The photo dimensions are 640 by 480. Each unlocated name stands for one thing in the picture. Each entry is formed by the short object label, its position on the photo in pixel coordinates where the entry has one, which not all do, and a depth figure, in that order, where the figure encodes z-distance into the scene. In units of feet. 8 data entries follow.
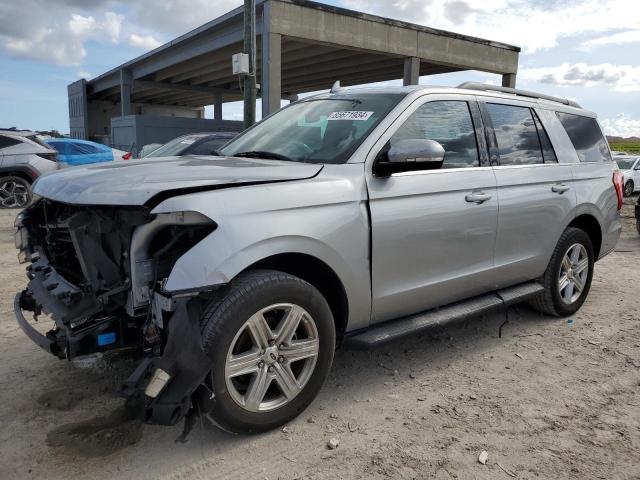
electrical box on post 35.73
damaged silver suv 8.19
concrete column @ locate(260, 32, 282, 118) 48.65
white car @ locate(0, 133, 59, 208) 37.65
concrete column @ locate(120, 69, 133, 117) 92.58
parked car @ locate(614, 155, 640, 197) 60.95
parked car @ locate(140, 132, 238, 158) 28.89
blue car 47.95
